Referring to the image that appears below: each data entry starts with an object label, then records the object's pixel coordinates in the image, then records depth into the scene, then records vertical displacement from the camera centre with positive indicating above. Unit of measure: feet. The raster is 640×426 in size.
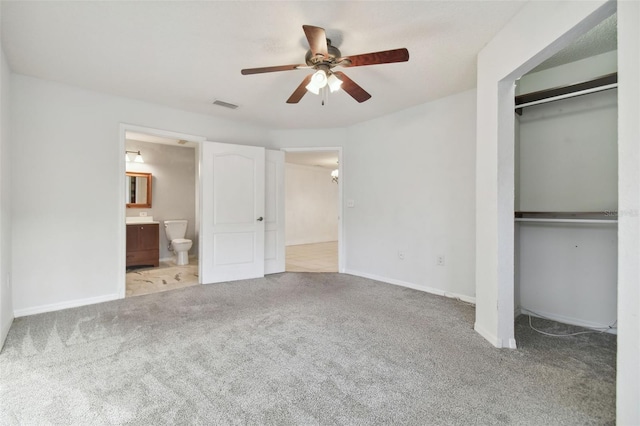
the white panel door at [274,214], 15.21 -0.04
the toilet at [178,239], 17.46 -1.61
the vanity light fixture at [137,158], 17.54 +3.31
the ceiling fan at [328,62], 6.13 +3.55
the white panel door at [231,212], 13.15 +0.06
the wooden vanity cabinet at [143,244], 16.16 -1.81
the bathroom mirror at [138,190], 17.84 +1.41
